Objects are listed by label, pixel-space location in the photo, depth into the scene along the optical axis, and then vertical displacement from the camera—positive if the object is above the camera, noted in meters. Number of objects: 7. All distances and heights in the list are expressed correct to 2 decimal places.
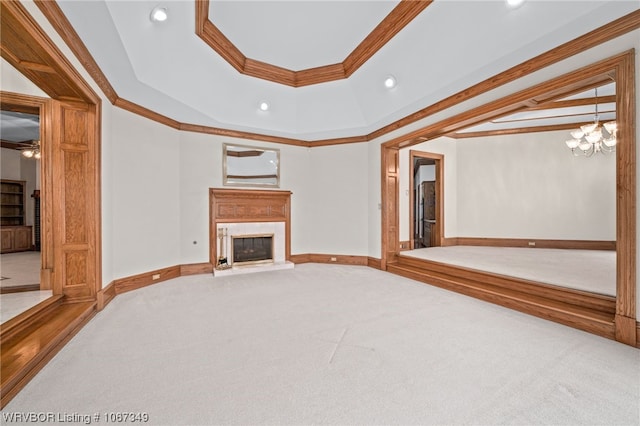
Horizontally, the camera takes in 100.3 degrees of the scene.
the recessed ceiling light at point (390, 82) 3.96 +1.94
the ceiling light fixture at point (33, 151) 5.93 +1.41
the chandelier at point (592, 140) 4.98 +1.42
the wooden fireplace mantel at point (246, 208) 5.02 +0.07
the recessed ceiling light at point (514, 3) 2.47 +1.93
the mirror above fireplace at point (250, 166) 5.23 +0.92
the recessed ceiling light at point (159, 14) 2.70 +2.03
